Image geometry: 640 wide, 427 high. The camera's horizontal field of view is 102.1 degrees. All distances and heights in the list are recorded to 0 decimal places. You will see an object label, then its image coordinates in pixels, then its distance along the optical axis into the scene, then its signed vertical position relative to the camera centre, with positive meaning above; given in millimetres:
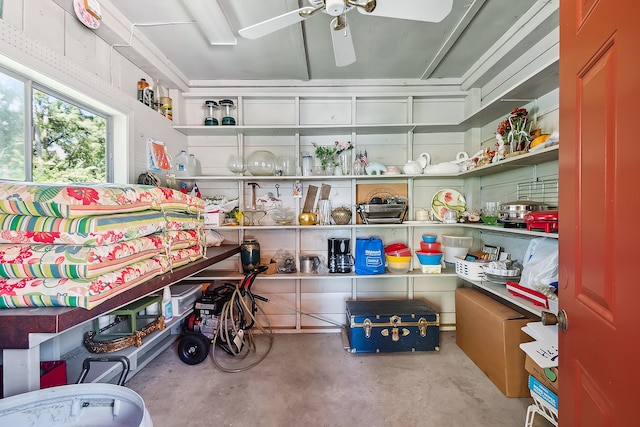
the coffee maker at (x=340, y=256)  2602 -462
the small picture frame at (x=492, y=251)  2355 -387
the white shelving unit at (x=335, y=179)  2809 +338
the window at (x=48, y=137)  1358 +460
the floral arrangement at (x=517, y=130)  1879 +599
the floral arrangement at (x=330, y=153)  2717 +608
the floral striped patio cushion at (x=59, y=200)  984 +44
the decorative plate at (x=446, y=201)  2789 +98
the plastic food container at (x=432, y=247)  2654 -380
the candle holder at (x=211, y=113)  2621 +1022
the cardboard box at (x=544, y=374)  1385 -935
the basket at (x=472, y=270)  2209 -522
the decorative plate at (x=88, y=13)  1564 +1231
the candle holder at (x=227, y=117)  2643 +957
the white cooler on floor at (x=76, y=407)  847 -673
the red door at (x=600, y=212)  522 -5
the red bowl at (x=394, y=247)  2701 -389
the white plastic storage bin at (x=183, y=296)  1886 -667
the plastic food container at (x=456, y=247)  2609 -376
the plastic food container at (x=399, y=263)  2557 -533
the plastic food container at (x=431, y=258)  2514 -467
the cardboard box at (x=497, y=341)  1809 -997
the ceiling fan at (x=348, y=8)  1273 +1030
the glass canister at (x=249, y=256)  2527 -445
